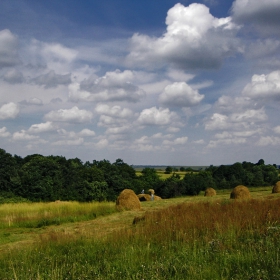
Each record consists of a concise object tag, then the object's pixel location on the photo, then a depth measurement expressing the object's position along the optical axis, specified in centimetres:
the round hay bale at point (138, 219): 1168
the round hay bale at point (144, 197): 3261
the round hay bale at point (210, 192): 3022
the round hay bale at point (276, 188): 2514
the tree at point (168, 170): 10208
